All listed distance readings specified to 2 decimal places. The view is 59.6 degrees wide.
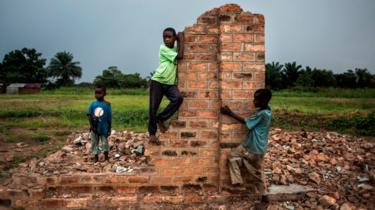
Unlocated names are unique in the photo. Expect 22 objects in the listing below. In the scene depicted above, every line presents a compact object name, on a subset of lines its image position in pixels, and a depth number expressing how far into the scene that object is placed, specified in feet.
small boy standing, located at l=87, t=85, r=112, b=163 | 17.13
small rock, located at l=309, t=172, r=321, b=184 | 14.71
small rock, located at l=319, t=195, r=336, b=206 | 12.82
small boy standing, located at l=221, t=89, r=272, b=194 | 12.05
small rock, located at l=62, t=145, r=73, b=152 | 20.47
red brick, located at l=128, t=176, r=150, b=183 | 13.04
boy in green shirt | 12.56
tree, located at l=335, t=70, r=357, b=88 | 146.61
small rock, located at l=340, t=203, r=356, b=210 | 12.41
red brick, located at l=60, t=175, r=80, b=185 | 13.08
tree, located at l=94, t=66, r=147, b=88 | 160.86
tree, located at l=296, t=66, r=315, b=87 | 132.16
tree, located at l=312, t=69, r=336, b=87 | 142.61
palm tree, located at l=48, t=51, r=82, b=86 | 184.96
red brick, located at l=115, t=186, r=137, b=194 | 13.09
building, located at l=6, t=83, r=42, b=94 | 141.38
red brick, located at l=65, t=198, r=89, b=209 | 12.64
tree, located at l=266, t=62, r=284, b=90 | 136.77
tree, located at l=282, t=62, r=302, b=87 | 143.74
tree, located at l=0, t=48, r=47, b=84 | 165.89
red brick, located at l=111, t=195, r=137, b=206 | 12.75
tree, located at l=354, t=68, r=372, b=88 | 142.61
